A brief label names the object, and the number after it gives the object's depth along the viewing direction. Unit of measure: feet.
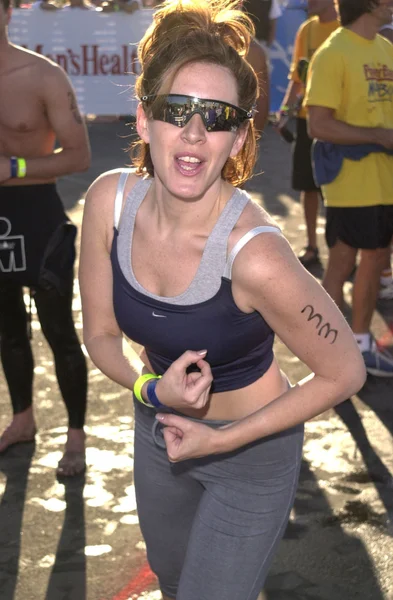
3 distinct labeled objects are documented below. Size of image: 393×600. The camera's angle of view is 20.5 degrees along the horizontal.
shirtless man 15.38
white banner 49.55
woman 8.70
